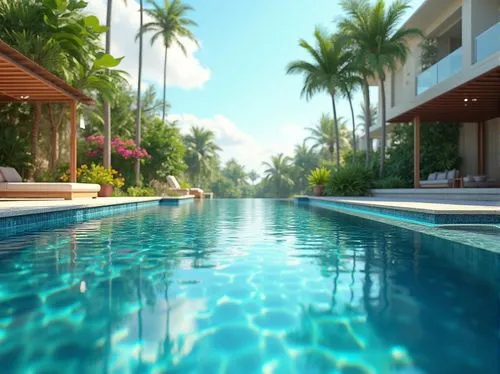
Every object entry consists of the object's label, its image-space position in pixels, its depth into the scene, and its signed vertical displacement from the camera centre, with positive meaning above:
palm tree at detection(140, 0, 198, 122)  22.70 +10.09
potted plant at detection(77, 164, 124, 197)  13.23 +0.43
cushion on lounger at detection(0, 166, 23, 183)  10.29 +0.40
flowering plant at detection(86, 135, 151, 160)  17.55 +1.99
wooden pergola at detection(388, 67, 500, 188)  9.82 +2.72
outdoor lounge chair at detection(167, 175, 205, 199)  19.52 +0.22
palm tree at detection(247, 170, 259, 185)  55.00 +2.31
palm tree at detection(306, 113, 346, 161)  33.12 +5.26
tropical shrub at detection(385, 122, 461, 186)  15.27 +1.71
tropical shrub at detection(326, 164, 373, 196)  15.36 +0.46
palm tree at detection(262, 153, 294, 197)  40.41 +2.03
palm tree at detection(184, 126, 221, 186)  35.91 +3.73
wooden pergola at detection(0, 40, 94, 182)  8.27 +2.74
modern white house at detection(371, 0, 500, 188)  10.52 +3.47
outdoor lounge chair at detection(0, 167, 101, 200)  9.82 +0.01
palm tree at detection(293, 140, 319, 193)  40.28 +3.23
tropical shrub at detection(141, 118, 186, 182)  21.00 +2.17
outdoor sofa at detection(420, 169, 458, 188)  12.28 +0.45
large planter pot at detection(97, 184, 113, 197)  13.38 +0.02
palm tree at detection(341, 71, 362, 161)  17.91 +5.13
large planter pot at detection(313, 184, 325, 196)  17.48 +0.15
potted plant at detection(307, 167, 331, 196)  17.53 +0.59
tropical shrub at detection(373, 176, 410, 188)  14.57 +0.41
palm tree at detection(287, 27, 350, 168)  17.72 +5.93
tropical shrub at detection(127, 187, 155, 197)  16.27 -0.04
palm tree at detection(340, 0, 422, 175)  15.40 +6.42
